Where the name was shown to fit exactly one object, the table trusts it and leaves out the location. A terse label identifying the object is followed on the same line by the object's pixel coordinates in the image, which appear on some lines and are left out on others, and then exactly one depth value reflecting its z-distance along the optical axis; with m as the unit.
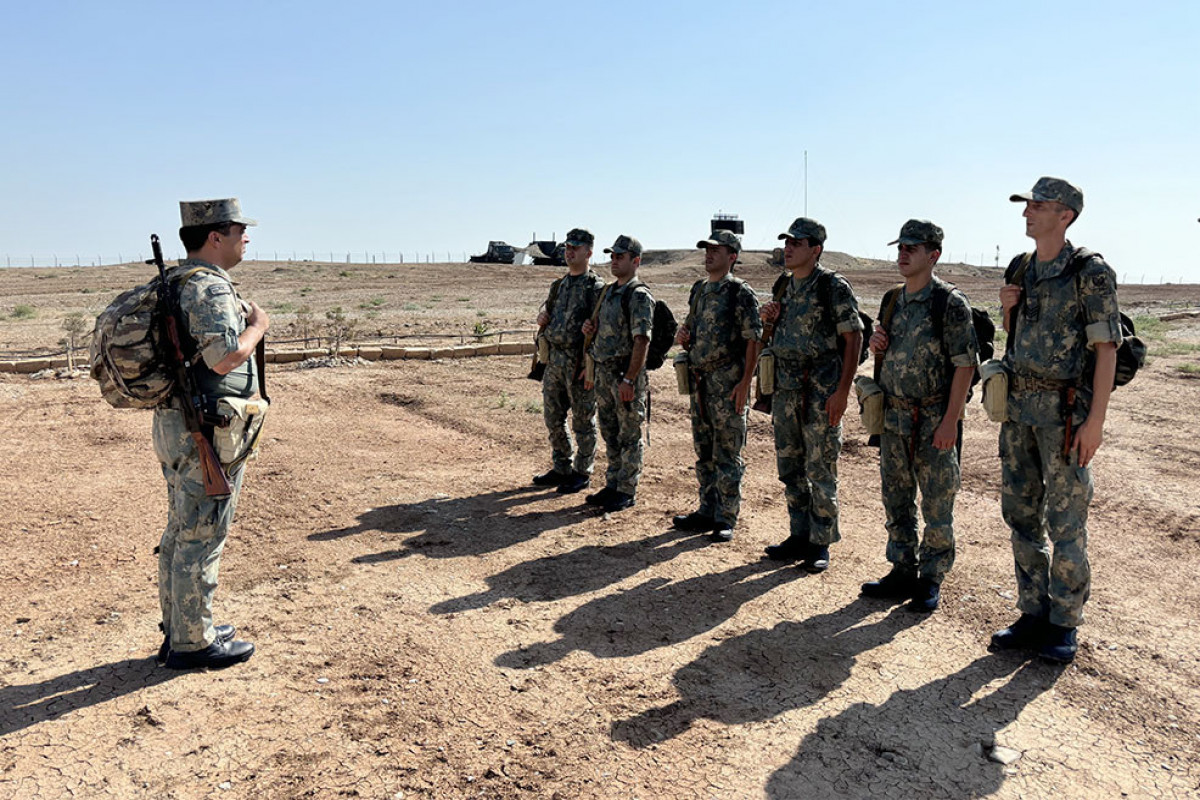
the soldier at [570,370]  7.08
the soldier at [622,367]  6.40
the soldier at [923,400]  4.47
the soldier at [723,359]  5.75
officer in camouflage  3.58
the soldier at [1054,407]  3.86
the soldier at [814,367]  5.11
